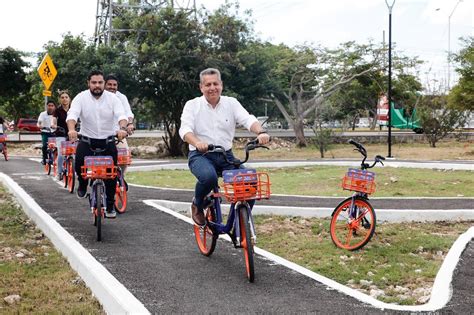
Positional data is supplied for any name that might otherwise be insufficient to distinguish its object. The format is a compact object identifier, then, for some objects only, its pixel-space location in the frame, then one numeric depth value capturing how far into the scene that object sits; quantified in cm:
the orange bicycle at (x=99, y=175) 702
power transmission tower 2981
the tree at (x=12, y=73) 3422
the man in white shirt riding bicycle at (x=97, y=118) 761
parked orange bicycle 693
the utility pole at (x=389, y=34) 2375
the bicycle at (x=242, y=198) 511
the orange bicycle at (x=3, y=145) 2079
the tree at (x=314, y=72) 3534
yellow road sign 1881
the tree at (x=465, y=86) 2840
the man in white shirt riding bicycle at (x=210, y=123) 570
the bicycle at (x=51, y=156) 1376
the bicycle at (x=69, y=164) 1115
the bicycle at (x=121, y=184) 897
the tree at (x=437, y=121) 3500
